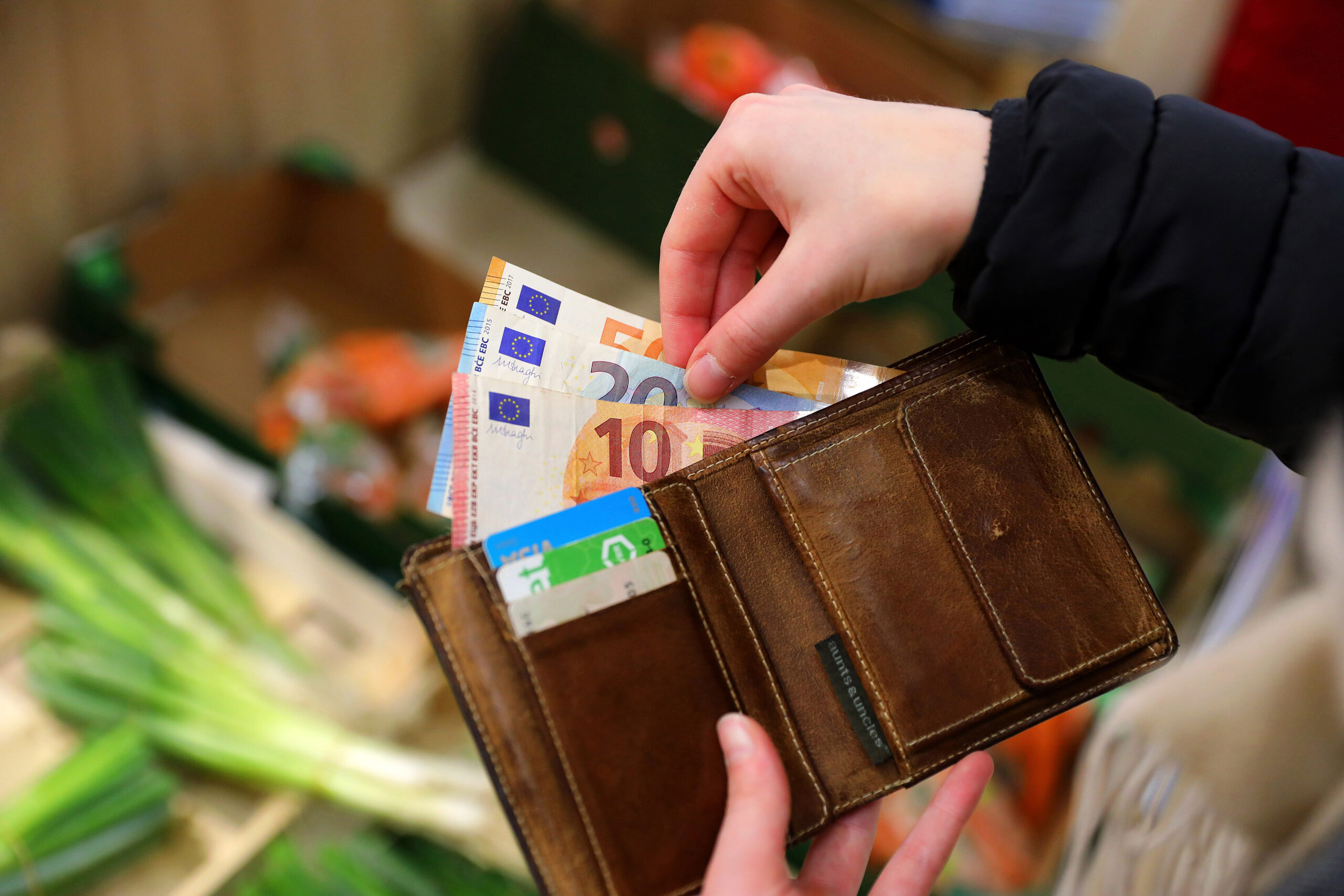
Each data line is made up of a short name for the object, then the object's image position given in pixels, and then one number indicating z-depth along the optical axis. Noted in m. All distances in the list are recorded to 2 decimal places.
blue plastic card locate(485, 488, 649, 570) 0.47
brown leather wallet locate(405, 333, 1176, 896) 0.47
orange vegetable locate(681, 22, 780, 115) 0.96
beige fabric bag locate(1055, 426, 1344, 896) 0.46
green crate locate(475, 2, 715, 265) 0.86
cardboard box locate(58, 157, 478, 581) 0.74
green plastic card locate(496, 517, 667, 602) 0.47
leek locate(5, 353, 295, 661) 0.69
